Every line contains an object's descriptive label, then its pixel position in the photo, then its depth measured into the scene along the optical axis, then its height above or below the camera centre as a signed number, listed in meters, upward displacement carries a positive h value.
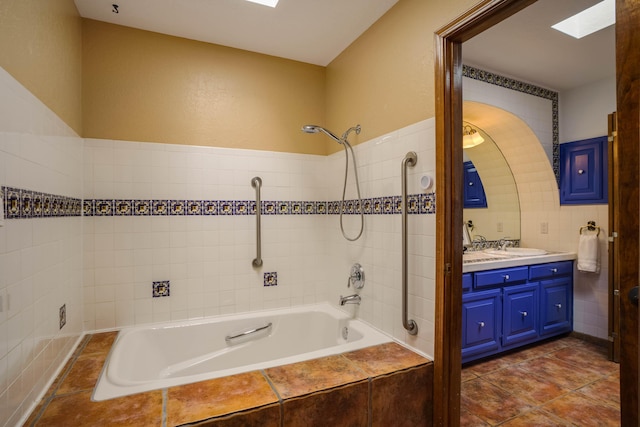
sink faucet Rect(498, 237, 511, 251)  3.36 -0.33
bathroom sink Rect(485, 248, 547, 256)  3.07 -0.39
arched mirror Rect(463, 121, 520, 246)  3.47 +0.21
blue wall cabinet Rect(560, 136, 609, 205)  2.95 +0.39
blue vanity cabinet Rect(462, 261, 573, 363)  2.52 -0.81
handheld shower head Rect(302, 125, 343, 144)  2.15 +0.56
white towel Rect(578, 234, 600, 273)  2.94 -0.39
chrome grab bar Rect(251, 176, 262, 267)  2.41 -0.07
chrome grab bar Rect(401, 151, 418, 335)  1.72 -0.20
